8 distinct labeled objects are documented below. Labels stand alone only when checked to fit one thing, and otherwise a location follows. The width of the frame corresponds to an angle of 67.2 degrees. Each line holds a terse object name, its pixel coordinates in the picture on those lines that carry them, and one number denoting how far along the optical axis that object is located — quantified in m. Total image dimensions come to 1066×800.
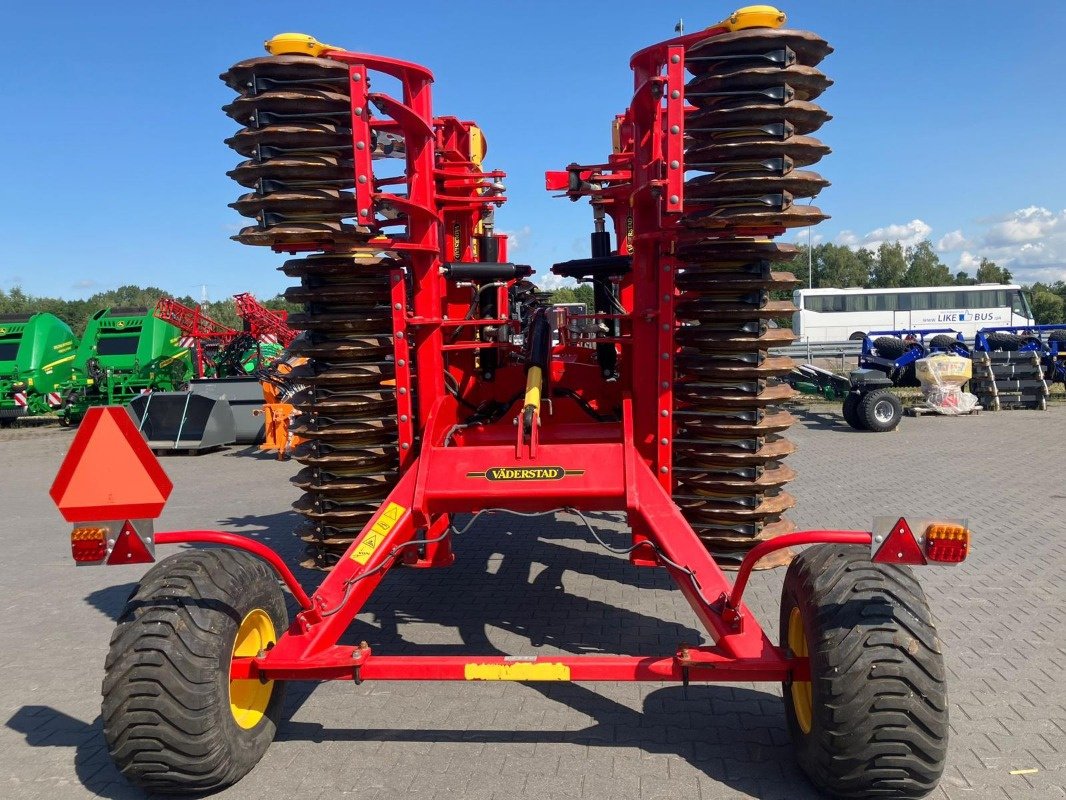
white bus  36.44
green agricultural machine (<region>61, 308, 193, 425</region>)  18.91
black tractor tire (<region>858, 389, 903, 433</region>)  14.79
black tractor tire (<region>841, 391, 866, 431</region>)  15.08
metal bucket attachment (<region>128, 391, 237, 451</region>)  14.25
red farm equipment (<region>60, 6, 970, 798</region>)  2.94
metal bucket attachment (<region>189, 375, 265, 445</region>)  14.83
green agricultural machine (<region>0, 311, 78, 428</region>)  18.98
